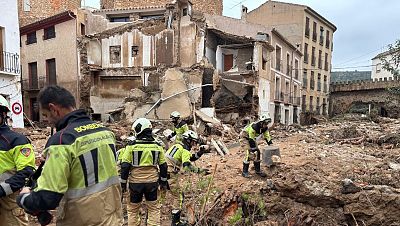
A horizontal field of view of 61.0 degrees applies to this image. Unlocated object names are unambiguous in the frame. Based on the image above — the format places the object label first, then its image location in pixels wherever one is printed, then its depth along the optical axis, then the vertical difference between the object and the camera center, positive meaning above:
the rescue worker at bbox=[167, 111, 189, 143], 9.50 -1.04
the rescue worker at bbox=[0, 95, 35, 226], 3.24 -0.77
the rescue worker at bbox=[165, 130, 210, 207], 5.71 -1.21
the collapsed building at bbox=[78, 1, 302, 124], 20.17 +1.43
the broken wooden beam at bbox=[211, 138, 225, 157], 12.89 -2.33
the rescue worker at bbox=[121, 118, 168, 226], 4.84 -1.17
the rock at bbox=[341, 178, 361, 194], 5.12 -1.50
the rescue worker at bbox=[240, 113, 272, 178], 8.46 -1.35
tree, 14.87 +1.29
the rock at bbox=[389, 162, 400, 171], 8.27 -1.92
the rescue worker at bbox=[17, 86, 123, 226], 2.24 -0.57
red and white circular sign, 13.64 -0.84
